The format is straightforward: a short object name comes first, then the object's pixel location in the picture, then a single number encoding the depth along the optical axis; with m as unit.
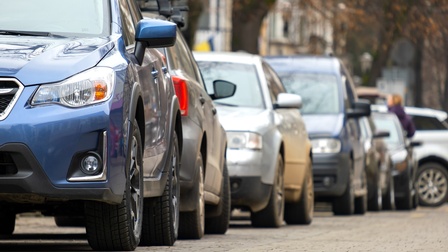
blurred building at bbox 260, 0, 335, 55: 44.44
